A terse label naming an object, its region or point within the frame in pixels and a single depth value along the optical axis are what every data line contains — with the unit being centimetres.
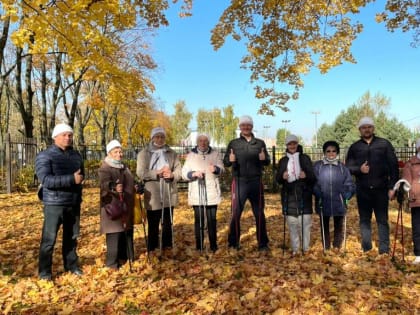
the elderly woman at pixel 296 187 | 511
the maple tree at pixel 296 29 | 930
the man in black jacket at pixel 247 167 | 527
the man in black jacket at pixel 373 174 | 497
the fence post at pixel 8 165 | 1266
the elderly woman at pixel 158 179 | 506
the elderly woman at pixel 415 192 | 469
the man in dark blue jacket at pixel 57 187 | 407
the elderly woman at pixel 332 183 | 516
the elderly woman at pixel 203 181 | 517
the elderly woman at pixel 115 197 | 452
